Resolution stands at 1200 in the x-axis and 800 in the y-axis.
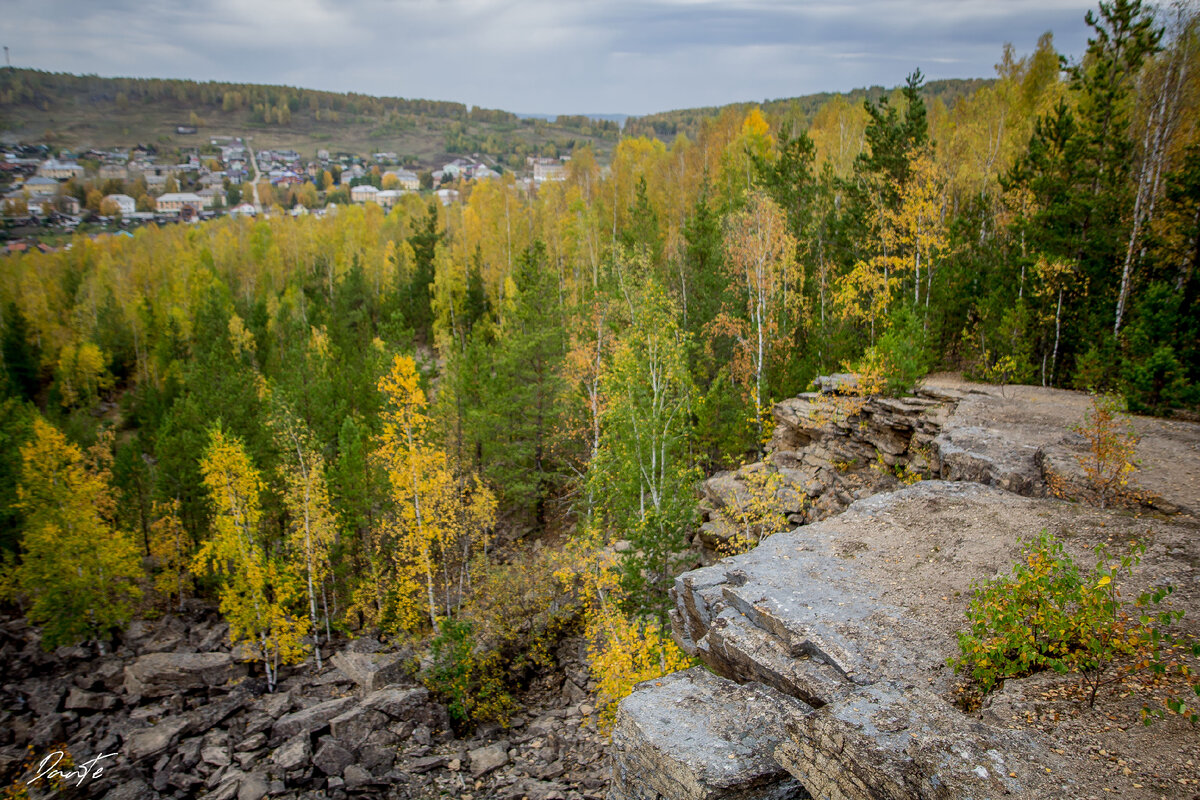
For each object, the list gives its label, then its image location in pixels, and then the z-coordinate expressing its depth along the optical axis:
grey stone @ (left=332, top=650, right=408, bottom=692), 18.69
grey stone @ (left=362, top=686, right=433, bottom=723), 17.09
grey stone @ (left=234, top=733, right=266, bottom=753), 16.88
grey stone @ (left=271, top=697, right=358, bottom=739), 17.08
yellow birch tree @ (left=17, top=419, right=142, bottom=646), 21.84
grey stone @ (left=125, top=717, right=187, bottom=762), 16.98
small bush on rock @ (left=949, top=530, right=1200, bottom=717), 6.70
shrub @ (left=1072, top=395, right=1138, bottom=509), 10.57
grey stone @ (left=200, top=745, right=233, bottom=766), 16.44
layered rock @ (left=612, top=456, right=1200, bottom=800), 6.42
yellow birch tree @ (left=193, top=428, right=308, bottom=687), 19.30
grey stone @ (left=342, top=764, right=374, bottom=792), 14.95
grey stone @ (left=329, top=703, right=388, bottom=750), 16.36
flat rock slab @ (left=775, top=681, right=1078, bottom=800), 5.99
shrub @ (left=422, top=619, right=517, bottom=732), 17.30
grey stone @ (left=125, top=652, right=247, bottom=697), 19.86
